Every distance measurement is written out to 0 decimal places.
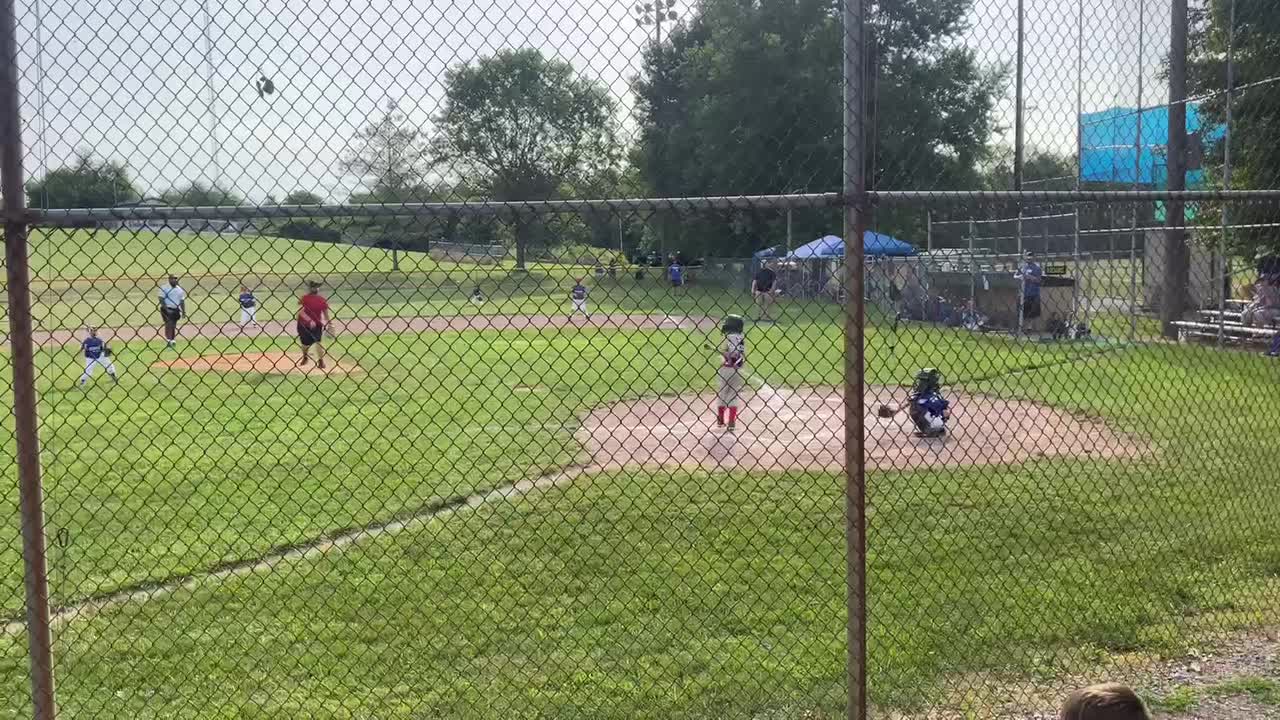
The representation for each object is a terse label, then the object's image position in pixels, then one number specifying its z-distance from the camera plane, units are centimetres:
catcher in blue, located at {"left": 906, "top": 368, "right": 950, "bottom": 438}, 1095
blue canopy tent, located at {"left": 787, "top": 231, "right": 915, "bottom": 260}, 1551
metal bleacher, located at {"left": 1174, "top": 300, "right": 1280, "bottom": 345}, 1590
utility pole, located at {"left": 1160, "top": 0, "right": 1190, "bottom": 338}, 907
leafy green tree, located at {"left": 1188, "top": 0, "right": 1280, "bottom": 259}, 1054
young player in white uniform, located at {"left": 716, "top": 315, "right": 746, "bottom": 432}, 1160
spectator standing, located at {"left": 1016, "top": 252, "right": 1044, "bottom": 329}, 1902
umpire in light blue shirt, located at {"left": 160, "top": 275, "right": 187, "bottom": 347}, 2095
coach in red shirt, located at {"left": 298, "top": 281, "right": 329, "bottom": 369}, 1833
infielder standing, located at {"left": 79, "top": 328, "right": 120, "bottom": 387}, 1602
